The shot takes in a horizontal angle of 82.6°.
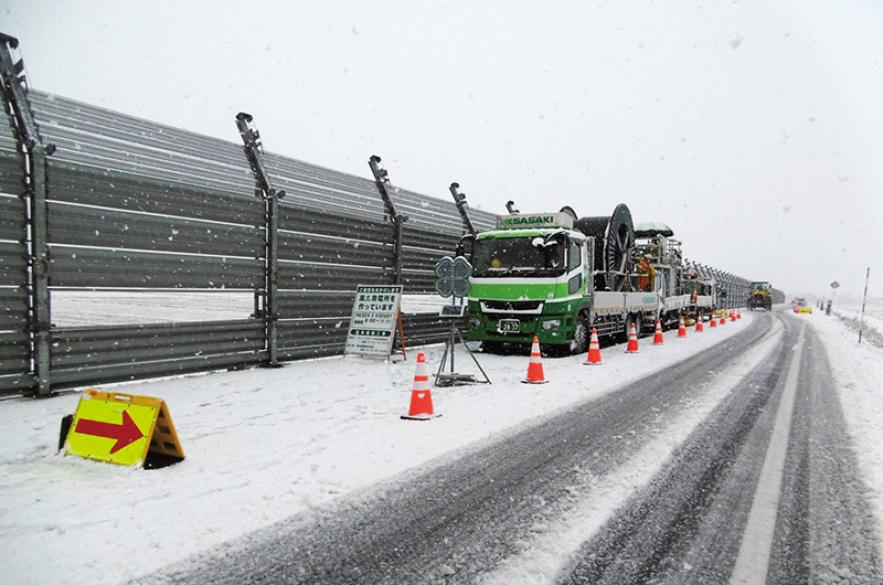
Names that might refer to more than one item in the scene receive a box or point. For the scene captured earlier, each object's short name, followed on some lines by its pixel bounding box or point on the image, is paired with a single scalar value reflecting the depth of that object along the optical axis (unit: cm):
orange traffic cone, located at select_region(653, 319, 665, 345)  1534
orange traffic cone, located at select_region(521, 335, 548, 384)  808
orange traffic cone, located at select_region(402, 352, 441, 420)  578
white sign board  986
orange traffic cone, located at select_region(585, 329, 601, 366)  1027
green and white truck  1081
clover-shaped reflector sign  814
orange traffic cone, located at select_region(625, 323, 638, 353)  1264
